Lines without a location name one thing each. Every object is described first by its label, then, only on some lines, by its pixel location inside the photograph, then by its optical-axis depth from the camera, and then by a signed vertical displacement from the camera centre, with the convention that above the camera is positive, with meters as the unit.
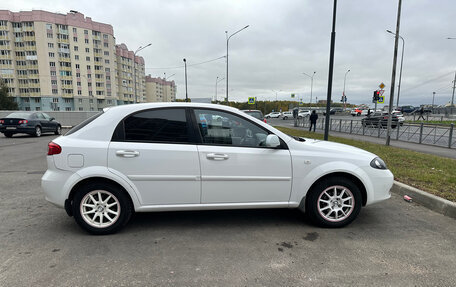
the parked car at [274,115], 54.34 -1.32
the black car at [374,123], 15.63 -0.89
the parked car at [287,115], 50.74 -1.23
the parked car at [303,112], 48.66 -0.62
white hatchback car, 3.09 -0.75
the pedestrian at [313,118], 19.20 -0.67
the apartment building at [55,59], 61.91 +12.31
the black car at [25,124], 14.04 -0.92
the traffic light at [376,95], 20.34 +1.13
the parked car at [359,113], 51.56 -0.74
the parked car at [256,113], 12.54 -0.22
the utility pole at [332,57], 9.44 +1.89
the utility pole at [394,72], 10.21 +1.54
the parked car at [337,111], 60.02 -0.45
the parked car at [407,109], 51.47 +0.12
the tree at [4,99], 52.62 +1.54
